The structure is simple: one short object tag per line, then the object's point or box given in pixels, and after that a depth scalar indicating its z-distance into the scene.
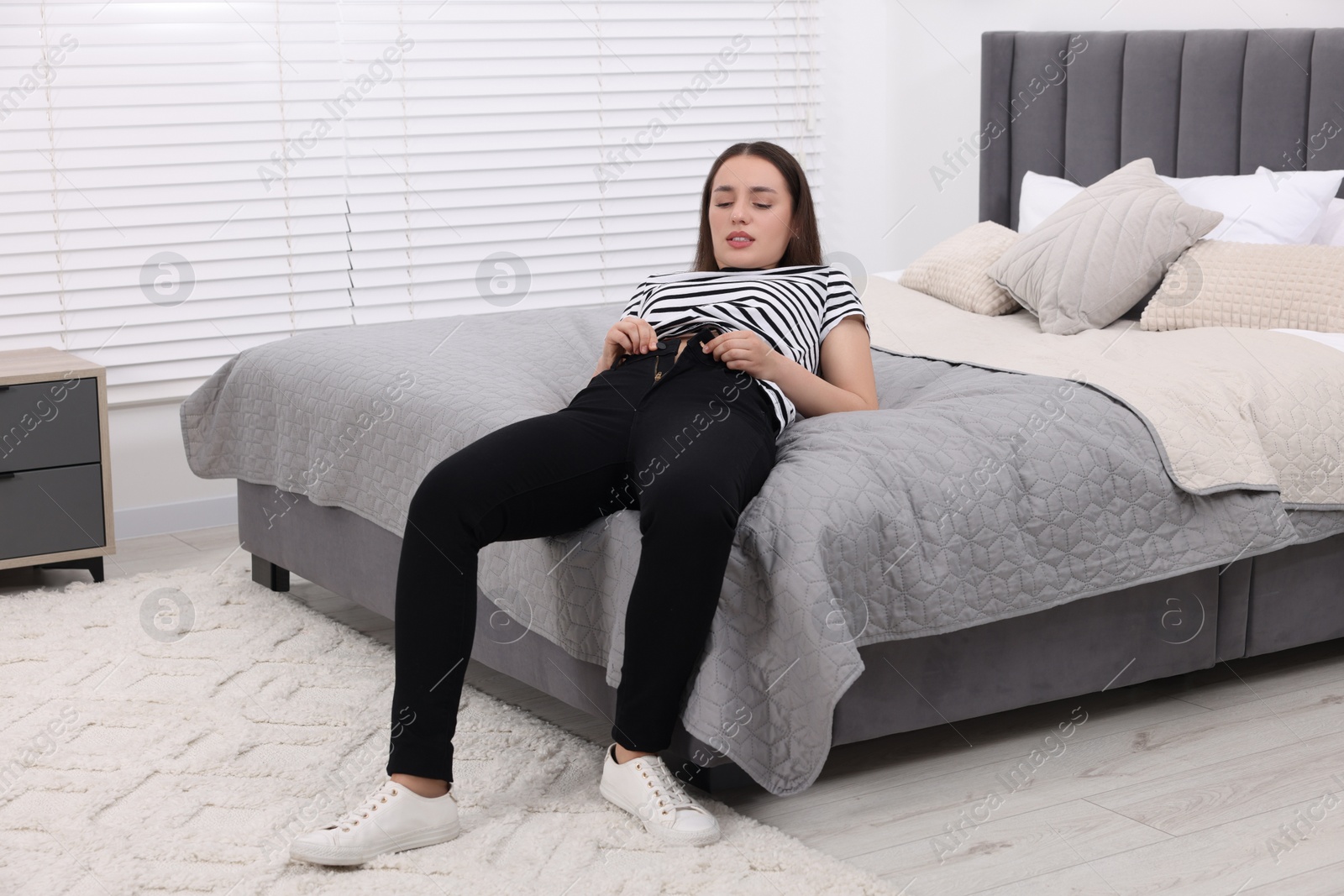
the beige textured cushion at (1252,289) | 2.57
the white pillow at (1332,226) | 2.86
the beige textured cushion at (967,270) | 3.14
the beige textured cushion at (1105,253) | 2.85
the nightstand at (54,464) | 2.90
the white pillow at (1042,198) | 3.45
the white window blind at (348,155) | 3.35
